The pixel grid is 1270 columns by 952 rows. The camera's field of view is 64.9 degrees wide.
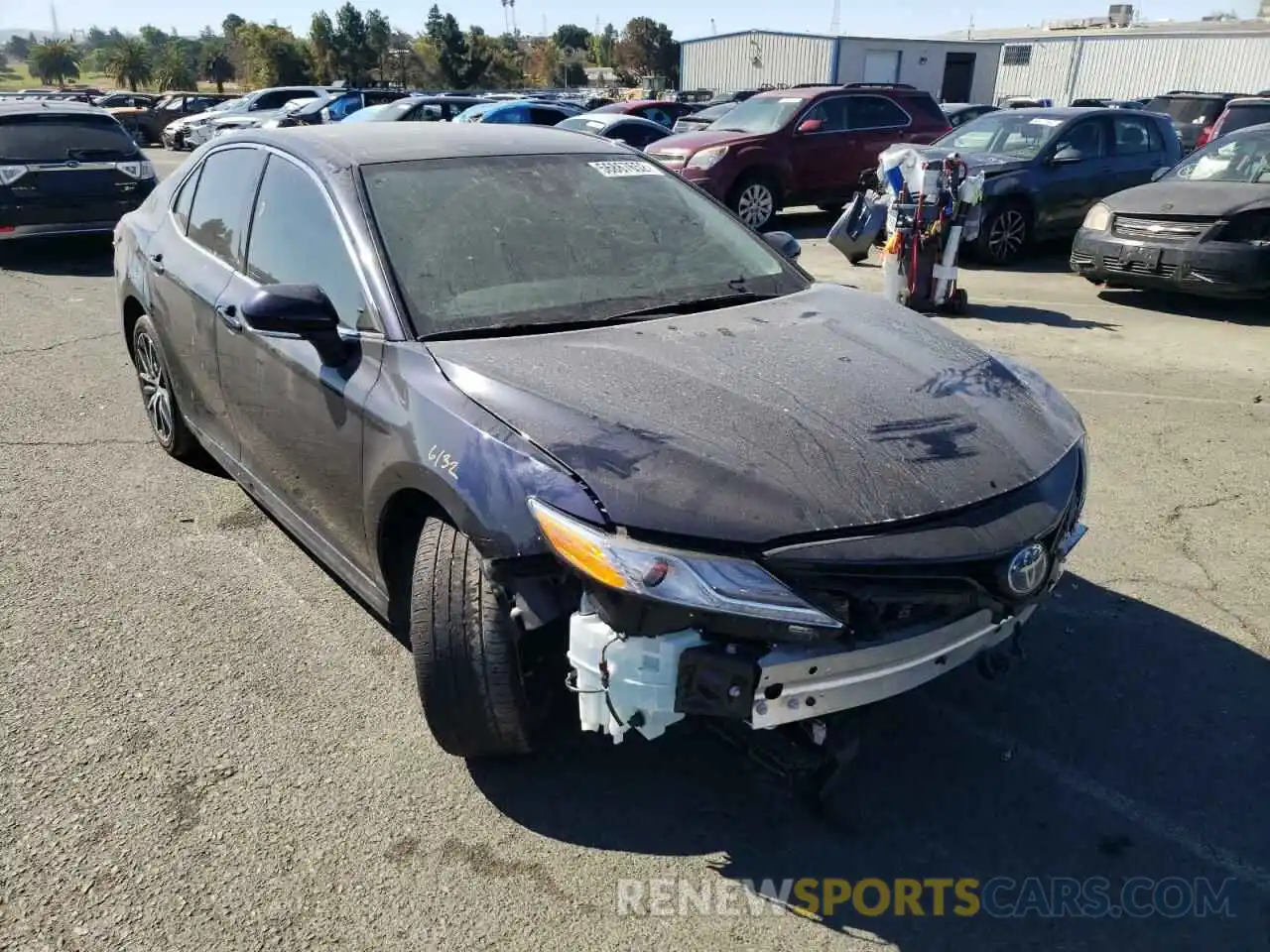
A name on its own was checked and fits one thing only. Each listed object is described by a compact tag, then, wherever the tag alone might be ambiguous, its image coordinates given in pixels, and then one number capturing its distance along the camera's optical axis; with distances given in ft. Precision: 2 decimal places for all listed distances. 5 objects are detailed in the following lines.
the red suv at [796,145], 40.65
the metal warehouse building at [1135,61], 124.57
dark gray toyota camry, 7.33
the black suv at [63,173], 32.09
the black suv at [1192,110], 62.90
